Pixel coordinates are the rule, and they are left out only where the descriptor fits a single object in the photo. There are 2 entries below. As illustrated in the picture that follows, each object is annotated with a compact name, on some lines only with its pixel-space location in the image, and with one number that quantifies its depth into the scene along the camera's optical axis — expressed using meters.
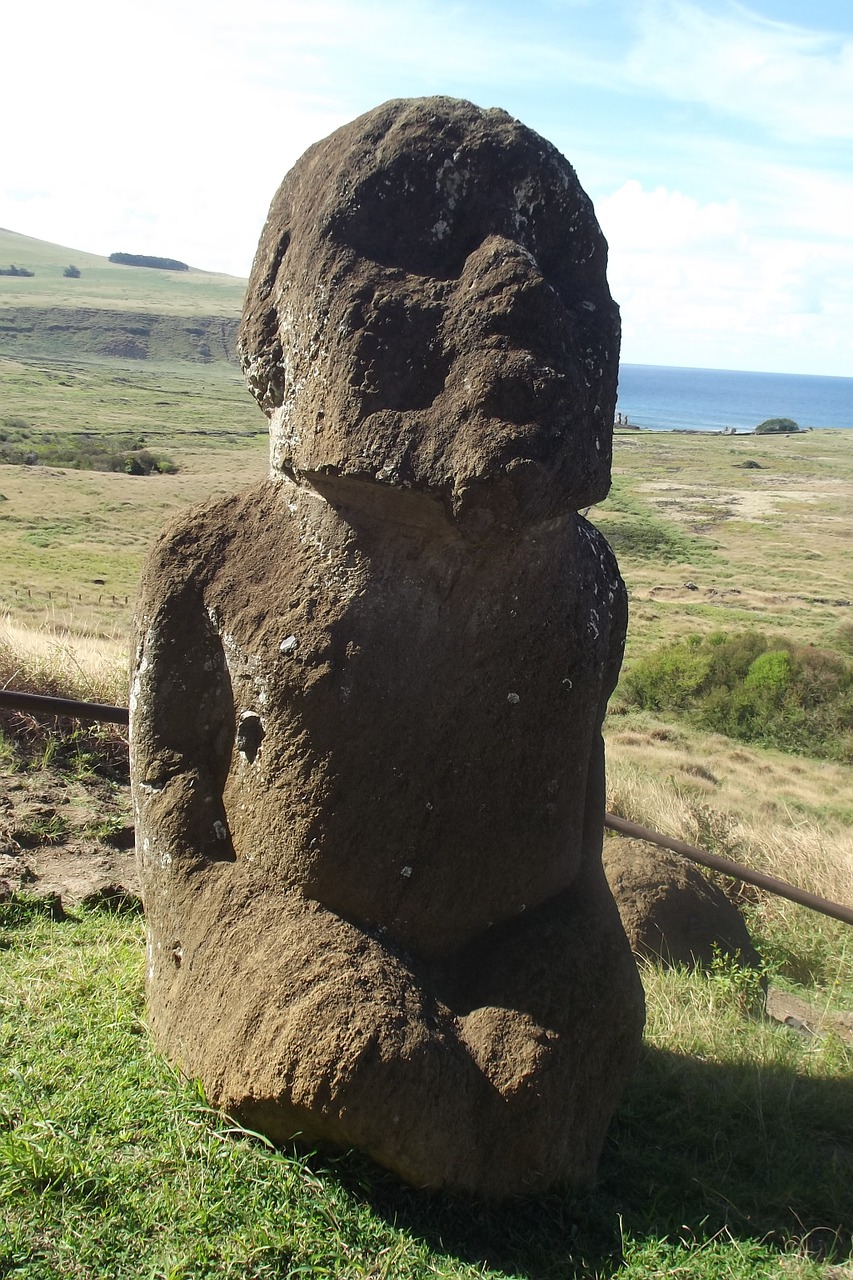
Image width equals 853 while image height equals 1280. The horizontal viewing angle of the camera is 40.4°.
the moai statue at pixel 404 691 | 2.57
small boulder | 4.75
